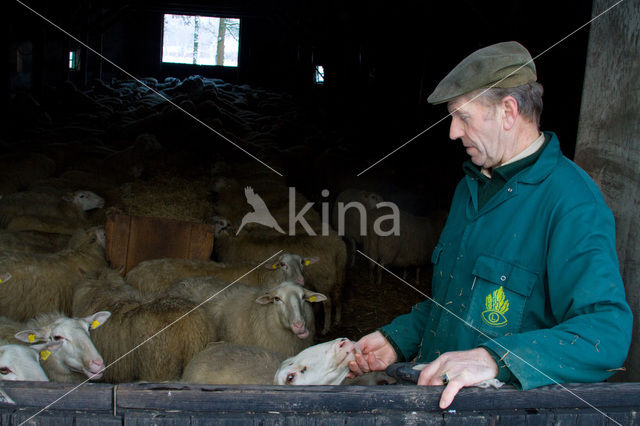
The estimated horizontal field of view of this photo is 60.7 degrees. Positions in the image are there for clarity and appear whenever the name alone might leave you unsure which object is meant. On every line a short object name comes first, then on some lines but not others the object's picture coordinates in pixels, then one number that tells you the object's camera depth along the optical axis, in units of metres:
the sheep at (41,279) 4.73
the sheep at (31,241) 5.29
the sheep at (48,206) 6.59
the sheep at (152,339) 4.01
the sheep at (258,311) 4.31
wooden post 2.22
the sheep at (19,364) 2.65
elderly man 1.41
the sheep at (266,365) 2.27
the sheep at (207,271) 5.14
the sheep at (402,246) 8.12
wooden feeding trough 1.35
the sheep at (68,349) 3.40
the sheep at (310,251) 6.19
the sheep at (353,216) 8.55
